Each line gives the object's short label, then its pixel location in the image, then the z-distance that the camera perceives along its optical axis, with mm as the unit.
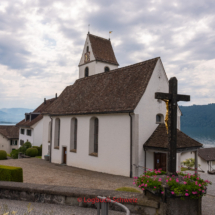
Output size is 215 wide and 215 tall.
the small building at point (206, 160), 46781
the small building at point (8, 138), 52250
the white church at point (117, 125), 16125
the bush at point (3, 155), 33134
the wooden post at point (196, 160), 15991
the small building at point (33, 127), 40312
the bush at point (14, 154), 35031
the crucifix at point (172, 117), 7664
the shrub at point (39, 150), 34419
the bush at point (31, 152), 32469
